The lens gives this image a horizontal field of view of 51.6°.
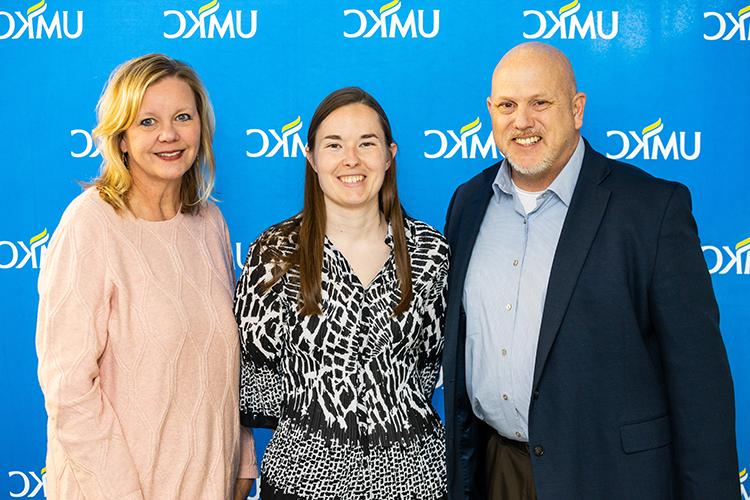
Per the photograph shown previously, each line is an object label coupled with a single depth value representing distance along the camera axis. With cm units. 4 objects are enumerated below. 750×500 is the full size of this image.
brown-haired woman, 197
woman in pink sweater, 186
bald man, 190
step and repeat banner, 299
